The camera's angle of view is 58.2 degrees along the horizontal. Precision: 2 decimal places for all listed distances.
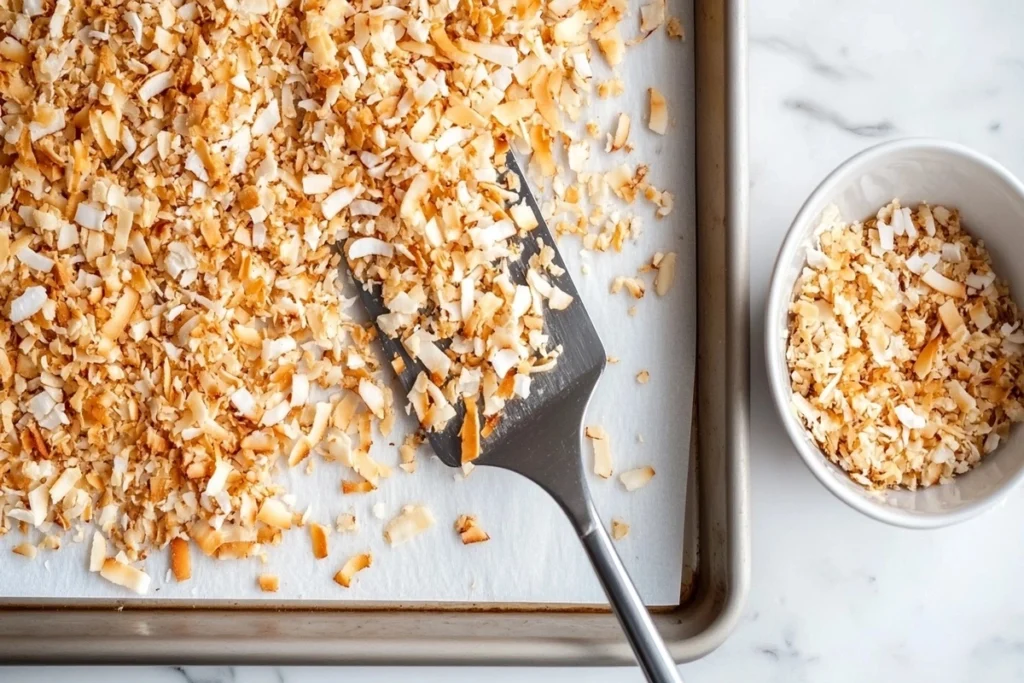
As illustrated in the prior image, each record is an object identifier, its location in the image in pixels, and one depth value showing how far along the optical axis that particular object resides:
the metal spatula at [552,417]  0.70
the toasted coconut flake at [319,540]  0.72
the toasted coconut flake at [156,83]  0.69
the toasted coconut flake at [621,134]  0.75
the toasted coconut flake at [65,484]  0.70
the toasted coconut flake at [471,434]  0.70
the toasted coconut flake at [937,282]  0.71
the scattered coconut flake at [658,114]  0.75
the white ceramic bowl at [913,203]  0.68
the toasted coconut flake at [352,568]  0.72
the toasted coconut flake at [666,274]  0.74
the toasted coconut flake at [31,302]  0.69
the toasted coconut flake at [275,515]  0.71
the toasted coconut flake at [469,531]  0.73
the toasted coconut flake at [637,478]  0.74
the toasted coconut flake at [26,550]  0.72
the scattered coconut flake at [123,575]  0.71
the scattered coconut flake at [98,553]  0.72
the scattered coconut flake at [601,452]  0.74
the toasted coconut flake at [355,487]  0.72
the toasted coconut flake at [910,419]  0.69
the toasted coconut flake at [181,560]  0.71
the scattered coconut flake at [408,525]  0.73
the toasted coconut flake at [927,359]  0.70
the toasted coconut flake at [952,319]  0.70
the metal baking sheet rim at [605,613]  0.69
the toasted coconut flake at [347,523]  0.73
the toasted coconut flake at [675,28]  0.75
